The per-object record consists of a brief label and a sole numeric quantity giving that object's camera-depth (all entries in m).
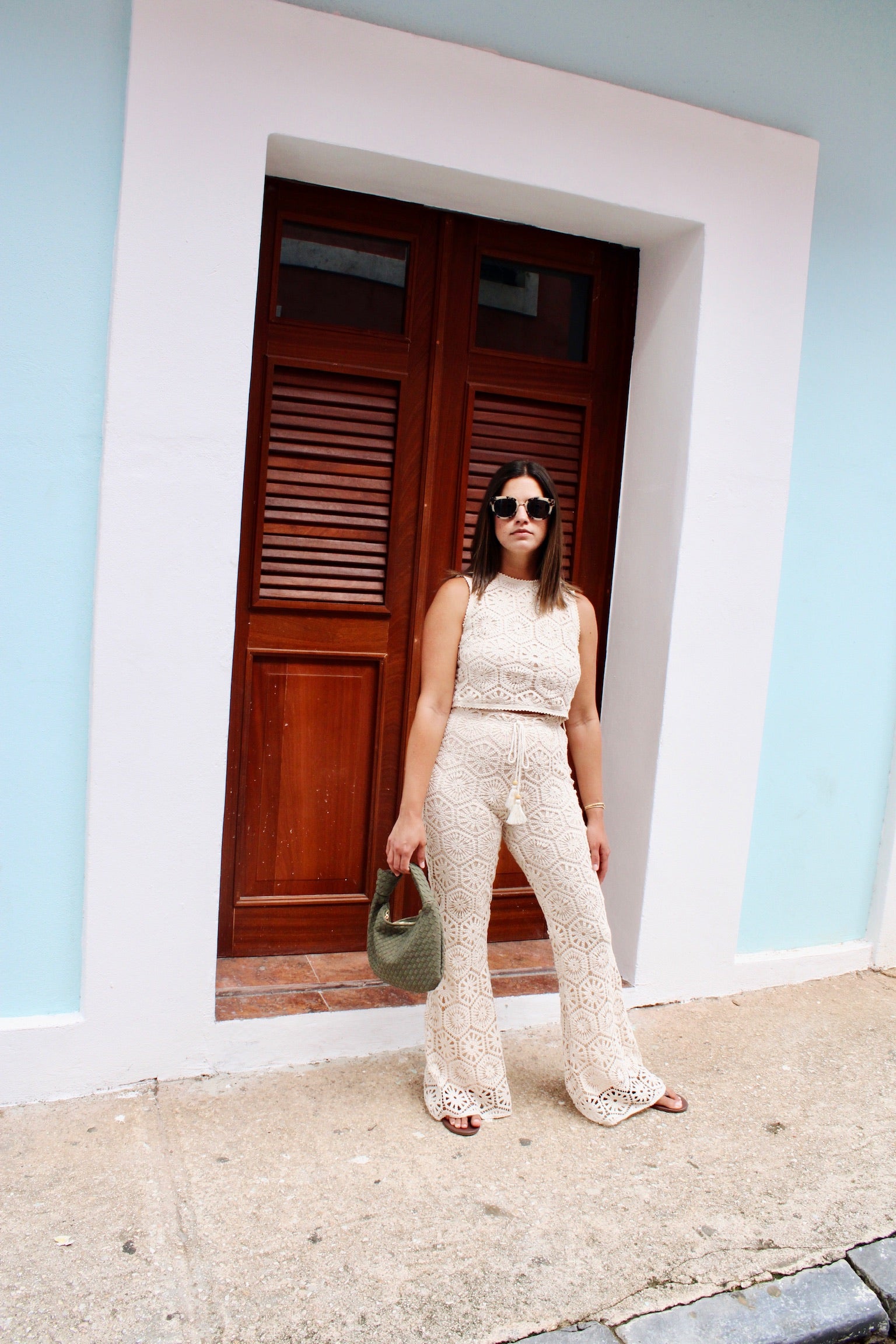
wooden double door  3.58
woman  2.98
